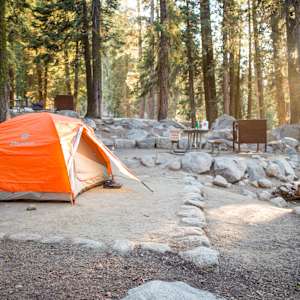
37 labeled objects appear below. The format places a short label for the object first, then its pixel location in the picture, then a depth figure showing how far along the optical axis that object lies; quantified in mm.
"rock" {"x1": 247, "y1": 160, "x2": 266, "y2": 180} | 8833
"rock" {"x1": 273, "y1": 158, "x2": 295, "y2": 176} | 9273
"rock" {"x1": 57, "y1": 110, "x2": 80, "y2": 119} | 14556
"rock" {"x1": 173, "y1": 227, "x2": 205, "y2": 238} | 3866
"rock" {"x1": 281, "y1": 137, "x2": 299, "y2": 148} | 11738
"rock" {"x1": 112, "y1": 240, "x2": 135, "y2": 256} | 3392
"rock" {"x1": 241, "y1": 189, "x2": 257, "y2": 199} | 7378
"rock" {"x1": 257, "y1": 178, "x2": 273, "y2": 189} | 8344
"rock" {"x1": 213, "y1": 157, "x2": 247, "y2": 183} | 8469
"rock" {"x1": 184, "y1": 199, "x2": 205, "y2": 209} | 5312
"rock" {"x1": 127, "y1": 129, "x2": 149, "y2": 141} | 12462
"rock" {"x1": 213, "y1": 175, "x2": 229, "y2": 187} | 7923
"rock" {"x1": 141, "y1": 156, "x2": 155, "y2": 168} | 9320
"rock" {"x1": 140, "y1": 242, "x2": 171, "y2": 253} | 3411
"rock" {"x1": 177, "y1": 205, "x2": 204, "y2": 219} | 4670
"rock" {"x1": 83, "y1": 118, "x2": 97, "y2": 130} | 13273
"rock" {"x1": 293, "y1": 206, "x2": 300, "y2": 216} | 5143
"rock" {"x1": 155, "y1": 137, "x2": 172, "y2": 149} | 11878
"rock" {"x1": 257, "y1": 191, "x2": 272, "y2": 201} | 7322
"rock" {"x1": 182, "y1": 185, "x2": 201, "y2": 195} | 6368
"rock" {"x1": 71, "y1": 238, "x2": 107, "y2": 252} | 3492
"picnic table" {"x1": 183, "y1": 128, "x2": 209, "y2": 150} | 11398
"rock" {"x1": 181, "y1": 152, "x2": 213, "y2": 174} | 8766
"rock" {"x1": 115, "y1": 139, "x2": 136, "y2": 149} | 11875
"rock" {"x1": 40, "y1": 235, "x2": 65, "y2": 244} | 3679
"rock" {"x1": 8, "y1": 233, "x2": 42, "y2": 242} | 3766
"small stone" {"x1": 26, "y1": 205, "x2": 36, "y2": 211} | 5112
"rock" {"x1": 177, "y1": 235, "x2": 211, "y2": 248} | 3562
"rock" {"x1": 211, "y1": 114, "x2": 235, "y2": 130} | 13273
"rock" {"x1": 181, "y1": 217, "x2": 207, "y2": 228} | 4263
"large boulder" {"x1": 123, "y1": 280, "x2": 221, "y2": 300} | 2373
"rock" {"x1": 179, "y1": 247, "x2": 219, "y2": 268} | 3092
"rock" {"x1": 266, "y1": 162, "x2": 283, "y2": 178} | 9000
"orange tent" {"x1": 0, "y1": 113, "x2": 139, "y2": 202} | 5543
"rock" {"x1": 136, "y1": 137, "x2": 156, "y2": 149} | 11930
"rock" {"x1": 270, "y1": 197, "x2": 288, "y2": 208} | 6805
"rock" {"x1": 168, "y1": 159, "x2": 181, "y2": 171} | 8906
